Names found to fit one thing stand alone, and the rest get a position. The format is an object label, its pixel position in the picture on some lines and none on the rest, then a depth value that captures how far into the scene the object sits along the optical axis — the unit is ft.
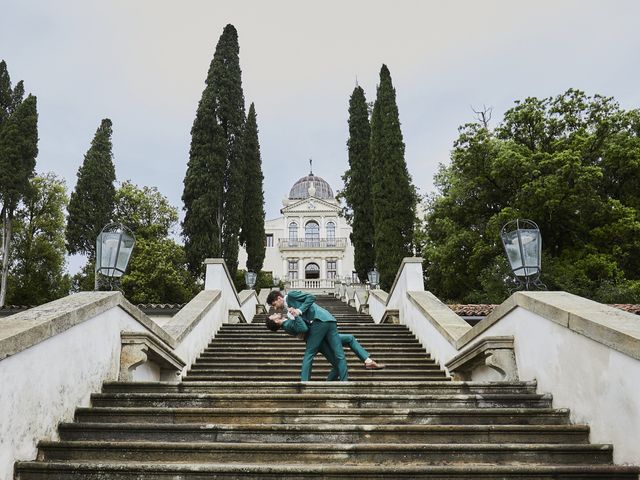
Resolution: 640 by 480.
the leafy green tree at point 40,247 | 91.66
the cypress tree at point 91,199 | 88.69
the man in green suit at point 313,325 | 17.75
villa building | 162.81
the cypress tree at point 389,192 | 73.79
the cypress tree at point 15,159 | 80.33
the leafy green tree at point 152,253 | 83.51
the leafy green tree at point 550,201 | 54.24
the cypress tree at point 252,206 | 94.99
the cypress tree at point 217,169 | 76.74
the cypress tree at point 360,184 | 89.97
